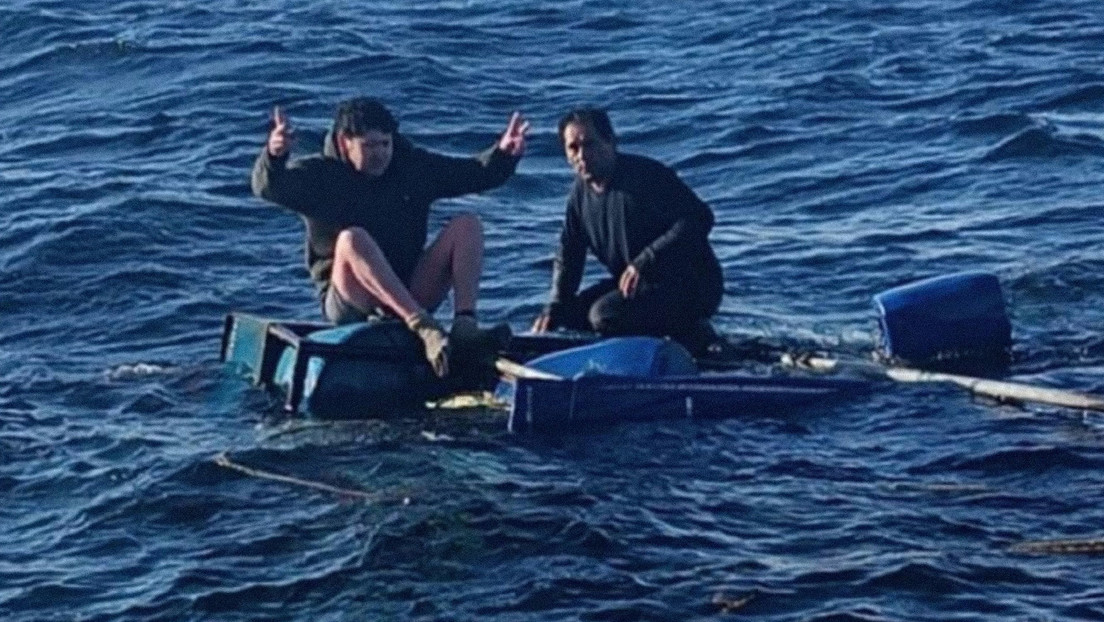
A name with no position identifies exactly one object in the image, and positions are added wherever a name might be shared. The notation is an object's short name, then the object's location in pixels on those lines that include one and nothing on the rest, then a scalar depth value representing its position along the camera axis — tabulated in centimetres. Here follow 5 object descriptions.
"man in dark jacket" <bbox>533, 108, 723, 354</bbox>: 1620
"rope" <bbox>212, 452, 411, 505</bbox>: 1416
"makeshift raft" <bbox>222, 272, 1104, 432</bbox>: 1510
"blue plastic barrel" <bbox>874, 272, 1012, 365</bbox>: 1638
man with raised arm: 1584
